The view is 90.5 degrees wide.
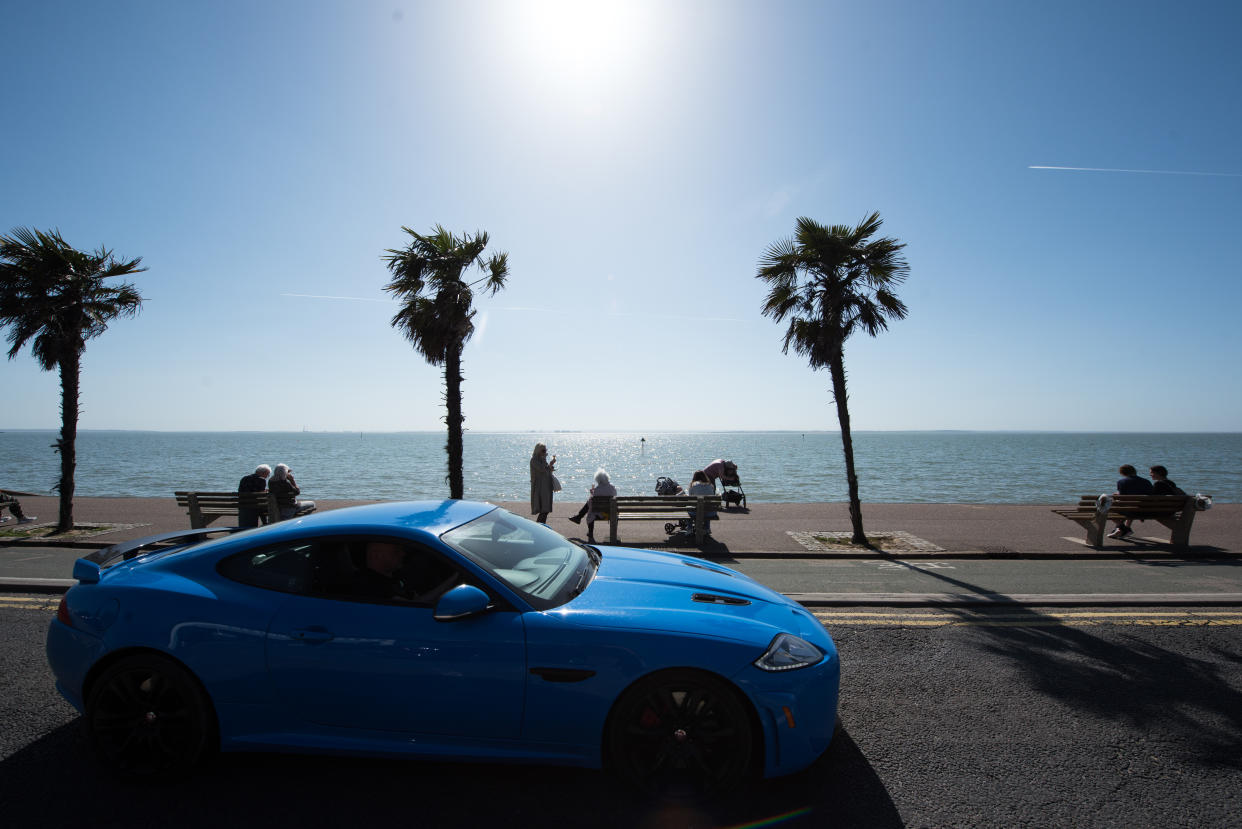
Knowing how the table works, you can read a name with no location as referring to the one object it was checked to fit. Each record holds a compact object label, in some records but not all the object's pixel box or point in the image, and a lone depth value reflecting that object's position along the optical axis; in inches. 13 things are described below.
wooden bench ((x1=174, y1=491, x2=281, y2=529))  428.8
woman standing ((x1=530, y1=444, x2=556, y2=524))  456.4
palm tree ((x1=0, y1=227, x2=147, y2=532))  472.7
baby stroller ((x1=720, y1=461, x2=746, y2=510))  740.8
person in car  123.0
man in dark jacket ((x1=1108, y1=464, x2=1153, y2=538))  438.6
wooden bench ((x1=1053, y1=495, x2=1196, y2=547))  399.9
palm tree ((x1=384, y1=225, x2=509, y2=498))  457.1
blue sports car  113.7
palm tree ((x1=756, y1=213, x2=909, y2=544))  458.6
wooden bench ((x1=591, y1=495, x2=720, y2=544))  422.0
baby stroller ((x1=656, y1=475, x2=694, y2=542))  418.3
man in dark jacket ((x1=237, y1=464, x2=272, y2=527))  408.8
